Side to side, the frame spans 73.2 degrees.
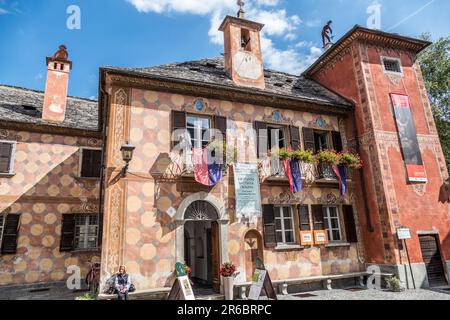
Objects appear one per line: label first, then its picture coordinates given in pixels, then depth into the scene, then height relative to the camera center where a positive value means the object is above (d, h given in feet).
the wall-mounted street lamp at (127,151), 29.48 +8.88
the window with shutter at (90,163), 50.00 +13.52
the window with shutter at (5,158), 44.75 +13.36
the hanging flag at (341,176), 40.23 +7.58
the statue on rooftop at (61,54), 53.98 +33.87
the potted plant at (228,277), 30.74 -3.68
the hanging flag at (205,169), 32.93 +7.74
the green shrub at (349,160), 40.88 +9.67
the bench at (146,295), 27.22 -4.53
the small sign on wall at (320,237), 37.63 -0.18
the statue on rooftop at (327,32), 56.13 +36.58
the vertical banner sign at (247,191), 35.43 +5.53
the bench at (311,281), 32.86 -5.06
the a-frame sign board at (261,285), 29.04 -4.35
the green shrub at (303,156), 38.17 +9.90
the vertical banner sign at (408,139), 41.37 +12.58
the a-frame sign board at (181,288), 23.39 -3.49
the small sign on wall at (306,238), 36.97 -0.20
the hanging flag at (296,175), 37.72 +7.48
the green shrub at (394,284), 34.73 -5.82
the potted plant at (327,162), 39.93 +9.42
